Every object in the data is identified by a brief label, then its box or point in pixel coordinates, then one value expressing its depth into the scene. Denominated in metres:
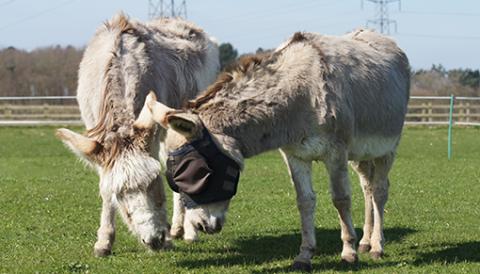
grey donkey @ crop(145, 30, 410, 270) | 6.59
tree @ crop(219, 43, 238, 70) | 74.82
